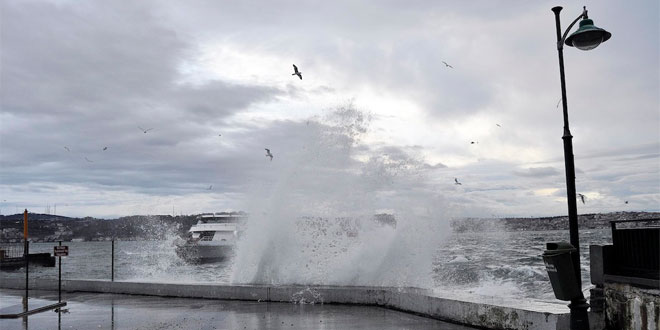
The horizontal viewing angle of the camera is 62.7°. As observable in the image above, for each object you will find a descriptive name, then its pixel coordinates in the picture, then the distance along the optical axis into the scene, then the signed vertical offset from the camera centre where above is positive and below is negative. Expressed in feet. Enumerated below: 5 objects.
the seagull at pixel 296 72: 52.39 +13.48
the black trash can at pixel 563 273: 21.83 -2.71
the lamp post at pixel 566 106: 23.68 +4.65
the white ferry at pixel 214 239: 187.32 -9.45
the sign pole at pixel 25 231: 43.29 -1.29
